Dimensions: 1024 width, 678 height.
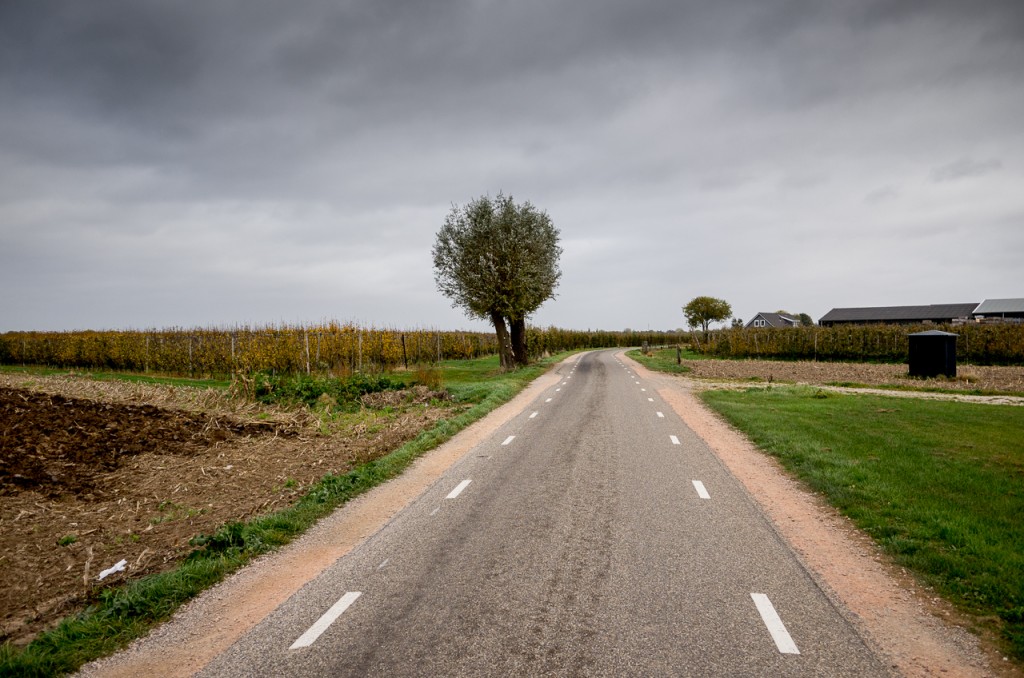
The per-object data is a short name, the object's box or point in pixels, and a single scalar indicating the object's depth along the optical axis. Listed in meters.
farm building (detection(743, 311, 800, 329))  108.35
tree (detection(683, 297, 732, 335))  139.12
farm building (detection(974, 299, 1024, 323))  83.56
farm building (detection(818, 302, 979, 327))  88.79
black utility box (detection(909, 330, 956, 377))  25.91
